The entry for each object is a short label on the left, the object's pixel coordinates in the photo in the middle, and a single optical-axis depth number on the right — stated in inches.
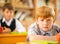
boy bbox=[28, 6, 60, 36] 86.4
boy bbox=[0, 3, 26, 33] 123.9
